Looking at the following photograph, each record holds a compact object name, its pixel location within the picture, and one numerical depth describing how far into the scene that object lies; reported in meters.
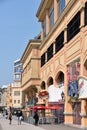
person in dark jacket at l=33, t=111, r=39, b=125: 32.59
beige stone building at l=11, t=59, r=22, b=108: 113.29
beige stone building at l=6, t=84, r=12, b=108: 119.14
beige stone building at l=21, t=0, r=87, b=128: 27.00
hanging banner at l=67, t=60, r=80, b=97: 27.86
